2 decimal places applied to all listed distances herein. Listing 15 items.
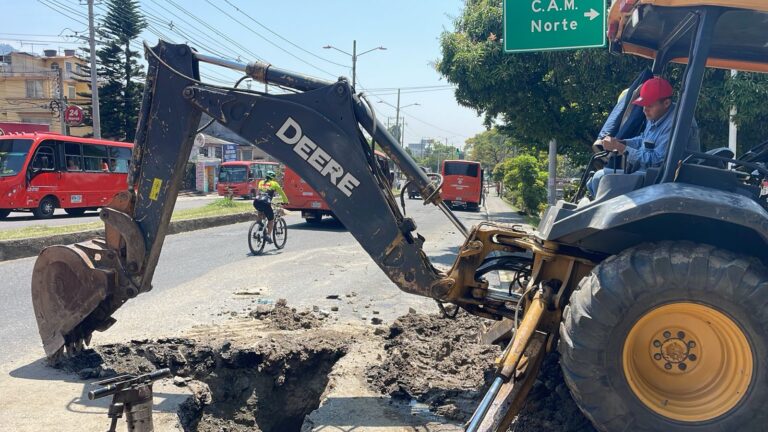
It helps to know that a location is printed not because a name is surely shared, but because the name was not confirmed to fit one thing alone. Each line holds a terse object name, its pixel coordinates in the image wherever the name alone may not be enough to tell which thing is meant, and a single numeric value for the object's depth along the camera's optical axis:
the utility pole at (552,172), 15.96
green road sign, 9.27
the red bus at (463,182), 32.31
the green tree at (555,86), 9.95
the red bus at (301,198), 18.66
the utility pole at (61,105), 34.47
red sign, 33.50
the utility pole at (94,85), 25.90
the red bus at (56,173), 19.23
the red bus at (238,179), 37.25
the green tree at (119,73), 39.97
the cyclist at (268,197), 12.77
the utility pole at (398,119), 71.25
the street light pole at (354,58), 38.38
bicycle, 12.23
